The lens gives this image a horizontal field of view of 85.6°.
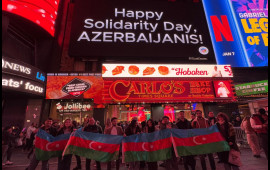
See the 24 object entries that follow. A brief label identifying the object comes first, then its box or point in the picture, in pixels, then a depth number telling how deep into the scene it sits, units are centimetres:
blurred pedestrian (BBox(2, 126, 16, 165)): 717
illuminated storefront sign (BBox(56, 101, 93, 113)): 1622
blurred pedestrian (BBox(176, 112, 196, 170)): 569
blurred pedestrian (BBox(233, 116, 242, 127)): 1266
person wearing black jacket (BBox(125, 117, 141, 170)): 632
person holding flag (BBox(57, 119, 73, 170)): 571
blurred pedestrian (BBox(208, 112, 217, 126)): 775
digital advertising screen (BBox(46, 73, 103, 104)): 1537
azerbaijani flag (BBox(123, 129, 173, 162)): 546
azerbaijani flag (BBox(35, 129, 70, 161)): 562
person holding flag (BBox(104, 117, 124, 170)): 718
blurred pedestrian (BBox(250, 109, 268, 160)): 652
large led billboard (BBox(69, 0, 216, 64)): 1838
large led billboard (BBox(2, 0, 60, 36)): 1273
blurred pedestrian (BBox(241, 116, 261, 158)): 782
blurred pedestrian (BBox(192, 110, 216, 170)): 675
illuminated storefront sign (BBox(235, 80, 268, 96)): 1453
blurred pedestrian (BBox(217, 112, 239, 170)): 489
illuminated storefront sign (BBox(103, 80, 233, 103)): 1387
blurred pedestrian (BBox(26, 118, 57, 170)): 624
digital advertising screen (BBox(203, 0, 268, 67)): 1980
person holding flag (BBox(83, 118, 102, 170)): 643
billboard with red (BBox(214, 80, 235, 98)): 1448
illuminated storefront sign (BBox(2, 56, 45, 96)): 1107
